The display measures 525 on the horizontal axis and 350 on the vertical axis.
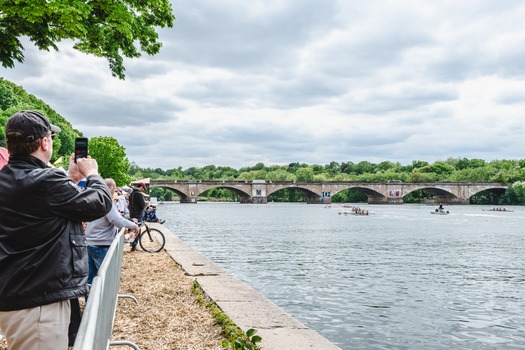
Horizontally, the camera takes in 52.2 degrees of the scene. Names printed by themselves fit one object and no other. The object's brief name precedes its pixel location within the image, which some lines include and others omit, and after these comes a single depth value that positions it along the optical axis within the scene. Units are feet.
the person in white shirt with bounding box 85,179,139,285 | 23.97
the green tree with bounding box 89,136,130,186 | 222.28
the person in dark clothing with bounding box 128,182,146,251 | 45.50
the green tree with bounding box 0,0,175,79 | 26.43
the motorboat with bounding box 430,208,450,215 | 219.00
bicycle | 47.93
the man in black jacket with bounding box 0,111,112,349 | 9.57
